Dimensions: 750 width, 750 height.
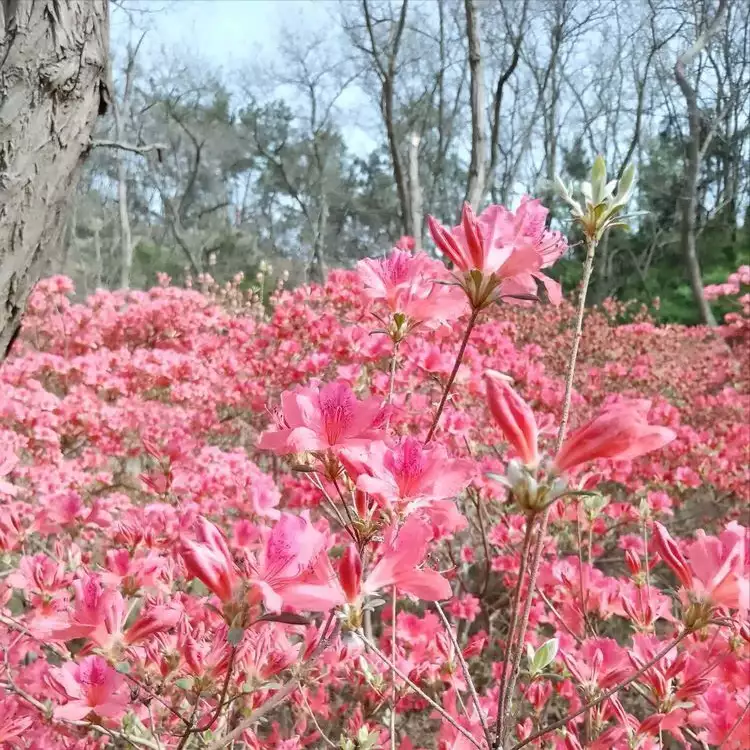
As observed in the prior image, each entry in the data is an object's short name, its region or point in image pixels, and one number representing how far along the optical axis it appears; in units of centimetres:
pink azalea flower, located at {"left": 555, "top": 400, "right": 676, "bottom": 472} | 28
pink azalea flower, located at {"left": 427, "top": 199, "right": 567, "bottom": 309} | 36
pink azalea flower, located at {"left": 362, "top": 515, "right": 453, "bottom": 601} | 32
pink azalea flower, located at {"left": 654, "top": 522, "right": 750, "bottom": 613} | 34
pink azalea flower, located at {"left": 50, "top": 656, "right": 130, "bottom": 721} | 41
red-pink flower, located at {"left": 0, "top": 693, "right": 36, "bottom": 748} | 46
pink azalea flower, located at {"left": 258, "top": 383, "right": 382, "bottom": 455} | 35
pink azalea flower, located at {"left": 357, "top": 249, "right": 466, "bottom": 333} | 42
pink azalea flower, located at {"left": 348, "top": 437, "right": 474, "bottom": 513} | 34
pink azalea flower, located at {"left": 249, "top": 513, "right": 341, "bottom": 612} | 31
